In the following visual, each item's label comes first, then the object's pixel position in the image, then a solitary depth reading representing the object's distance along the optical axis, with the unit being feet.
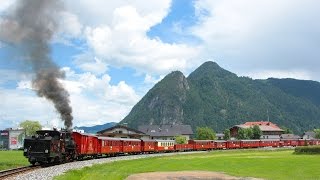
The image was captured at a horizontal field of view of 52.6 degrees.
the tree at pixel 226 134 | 441.13
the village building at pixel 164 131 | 450.56
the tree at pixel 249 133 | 435.26
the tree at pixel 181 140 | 343.79
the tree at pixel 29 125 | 425.83
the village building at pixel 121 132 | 352.16
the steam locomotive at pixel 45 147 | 96.37
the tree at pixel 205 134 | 392.31
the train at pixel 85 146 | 97.48
